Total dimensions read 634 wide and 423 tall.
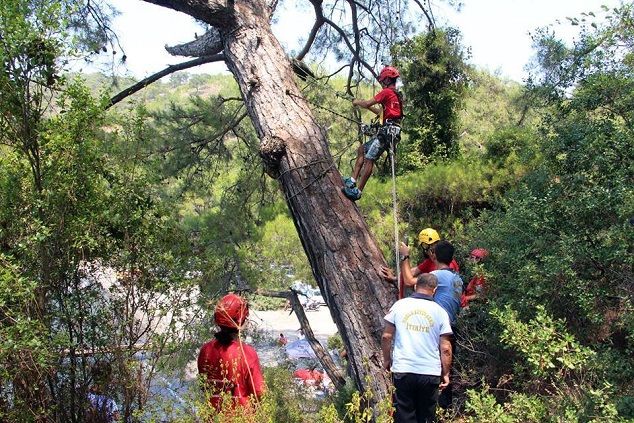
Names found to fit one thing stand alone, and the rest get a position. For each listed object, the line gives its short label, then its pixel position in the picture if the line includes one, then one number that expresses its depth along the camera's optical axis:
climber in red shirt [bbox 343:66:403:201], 4.75
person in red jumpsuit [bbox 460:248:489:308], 4.74
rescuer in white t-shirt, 3.07
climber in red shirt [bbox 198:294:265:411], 2.78
